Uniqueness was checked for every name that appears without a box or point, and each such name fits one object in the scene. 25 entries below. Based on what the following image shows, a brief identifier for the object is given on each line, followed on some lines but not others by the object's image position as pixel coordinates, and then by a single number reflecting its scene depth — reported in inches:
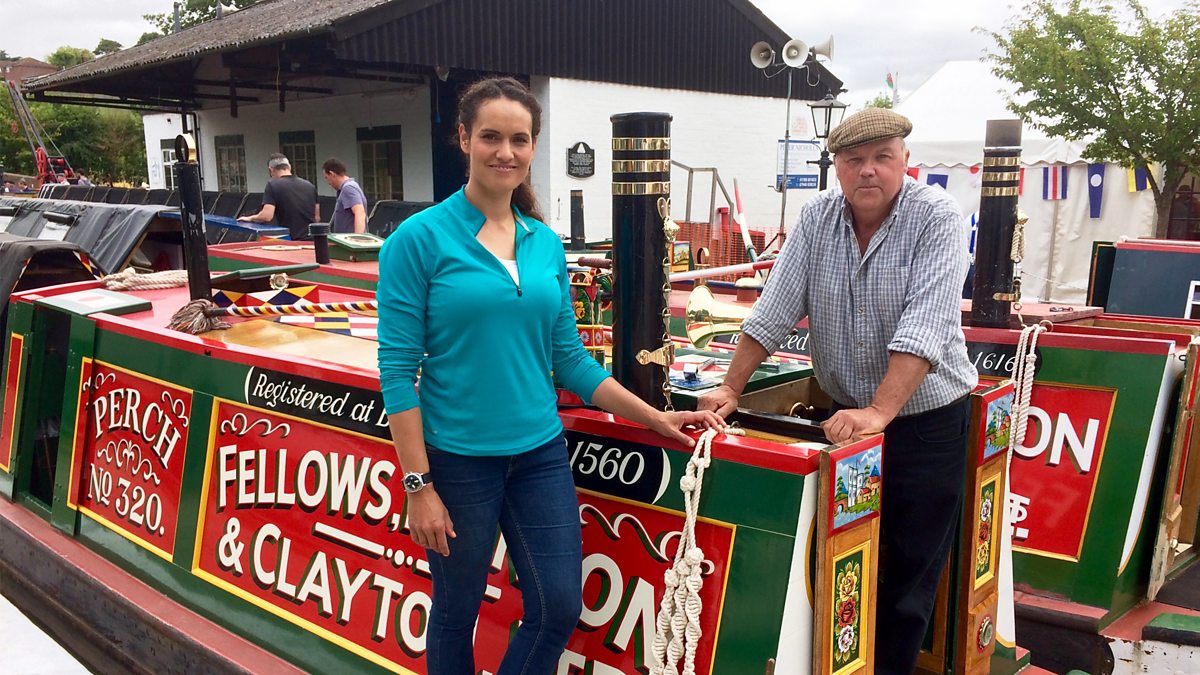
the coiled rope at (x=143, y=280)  181.3
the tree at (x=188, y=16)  1781.5
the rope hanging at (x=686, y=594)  77.2
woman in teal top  73.8
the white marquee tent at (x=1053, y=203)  494.9
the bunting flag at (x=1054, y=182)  504.4
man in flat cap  82.7
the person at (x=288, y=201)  361.7
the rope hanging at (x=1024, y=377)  134.4
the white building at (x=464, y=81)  601.6
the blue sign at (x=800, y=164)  492.4
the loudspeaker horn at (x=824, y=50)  474.3
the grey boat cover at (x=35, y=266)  195.5
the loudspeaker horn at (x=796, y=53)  428.0
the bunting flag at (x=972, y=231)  409.8
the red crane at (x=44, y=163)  1168.2
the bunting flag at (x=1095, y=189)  492.7
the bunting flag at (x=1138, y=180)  480.5
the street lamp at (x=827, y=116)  442.9
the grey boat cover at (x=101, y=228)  264.4
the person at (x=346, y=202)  332.8
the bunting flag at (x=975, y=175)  503.1
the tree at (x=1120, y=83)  450.6
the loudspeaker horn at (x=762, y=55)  445.1
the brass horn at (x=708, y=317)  104.0
